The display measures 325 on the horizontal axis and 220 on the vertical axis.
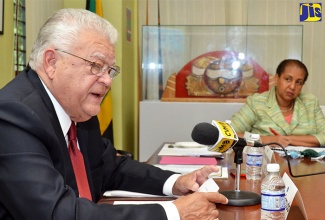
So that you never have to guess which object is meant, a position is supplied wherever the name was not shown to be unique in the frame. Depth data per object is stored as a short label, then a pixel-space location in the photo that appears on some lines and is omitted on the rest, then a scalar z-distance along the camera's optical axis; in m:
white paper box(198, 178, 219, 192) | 1.59
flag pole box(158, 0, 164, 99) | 4.30
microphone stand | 1.50
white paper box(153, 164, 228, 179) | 1.84
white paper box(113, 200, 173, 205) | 1.57
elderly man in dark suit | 1.28
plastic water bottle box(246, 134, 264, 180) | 1.82
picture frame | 2.62
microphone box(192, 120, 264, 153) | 1.44
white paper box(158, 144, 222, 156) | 2.22
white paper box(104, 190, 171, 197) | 1.66
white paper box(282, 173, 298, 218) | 1.41
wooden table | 1.43
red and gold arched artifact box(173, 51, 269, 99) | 4.03
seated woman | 2.80
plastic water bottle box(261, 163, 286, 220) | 1.35
